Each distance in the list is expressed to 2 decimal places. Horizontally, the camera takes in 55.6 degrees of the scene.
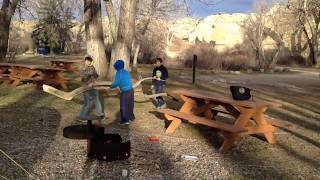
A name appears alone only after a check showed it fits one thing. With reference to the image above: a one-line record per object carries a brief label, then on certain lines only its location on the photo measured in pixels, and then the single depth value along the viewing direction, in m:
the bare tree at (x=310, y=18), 28.67
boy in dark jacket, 7.26
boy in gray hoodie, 5.92
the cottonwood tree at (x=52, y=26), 33.76
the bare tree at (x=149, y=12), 22.04
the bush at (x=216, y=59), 21.80
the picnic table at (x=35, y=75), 9.17
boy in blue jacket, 5.77
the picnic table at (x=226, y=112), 4.66
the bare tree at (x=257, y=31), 22.84
